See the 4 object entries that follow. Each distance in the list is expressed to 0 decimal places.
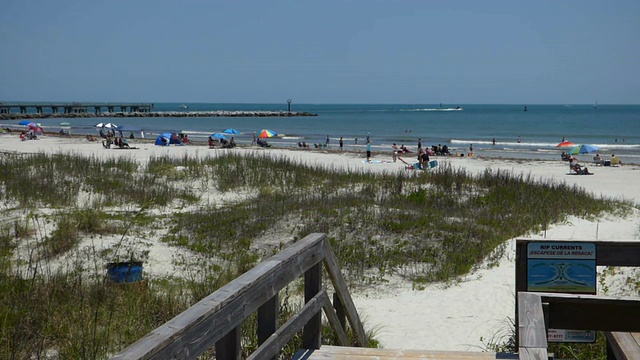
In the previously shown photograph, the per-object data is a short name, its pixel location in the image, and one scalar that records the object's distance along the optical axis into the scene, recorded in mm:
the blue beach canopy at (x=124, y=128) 45856
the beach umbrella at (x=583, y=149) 31500
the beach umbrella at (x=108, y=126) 45750
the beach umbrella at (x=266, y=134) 43025
